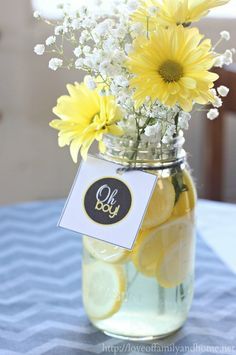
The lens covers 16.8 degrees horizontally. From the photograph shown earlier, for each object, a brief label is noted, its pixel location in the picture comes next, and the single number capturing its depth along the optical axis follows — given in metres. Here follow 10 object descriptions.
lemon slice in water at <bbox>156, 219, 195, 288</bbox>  0.64
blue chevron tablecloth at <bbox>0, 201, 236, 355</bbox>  0.65
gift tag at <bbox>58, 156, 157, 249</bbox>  0.62
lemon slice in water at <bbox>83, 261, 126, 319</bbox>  0.65
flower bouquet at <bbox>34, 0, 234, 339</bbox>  0.58
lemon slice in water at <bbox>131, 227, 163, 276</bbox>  0.63
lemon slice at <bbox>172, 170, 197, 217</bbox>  0.64
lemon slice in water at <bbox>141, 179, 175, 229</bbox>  0.63
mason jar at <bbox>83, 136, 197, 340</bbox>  0.63
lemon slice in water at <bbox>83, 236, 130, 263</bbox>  0.64
